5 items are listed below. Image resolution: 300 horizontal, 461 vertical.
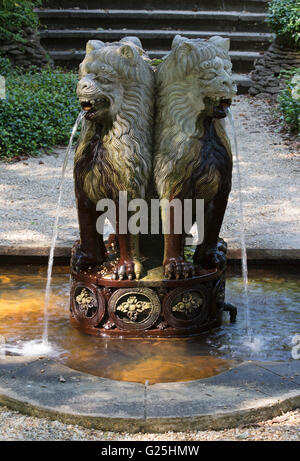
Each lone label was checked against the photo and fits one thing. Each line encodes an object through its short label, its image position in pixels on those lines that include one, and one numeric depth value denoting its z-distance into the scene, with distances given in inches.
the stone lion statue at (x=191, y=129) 161.8
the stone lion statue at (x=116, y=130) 162.2
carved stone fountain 163.0
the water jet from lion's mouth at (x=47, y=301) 174.9
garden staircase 599.8
